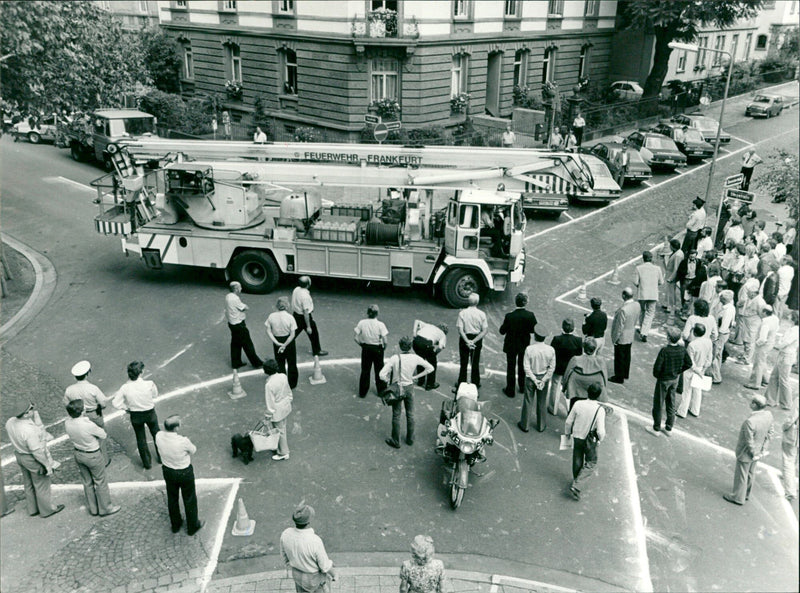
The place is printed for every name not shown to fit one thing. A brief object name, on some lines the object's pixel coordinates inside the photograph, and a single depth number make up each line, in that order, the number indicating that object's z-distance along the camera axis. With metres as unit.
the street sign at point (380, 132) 19.27
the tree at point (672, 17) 33.06
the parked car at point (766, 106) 39.34
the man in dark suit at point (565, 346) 10.77
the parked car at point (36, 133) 30.70
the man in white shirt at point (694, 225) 16.64
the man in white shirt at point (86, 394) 9.23
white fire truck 15.14
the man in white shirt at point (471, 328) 11.41
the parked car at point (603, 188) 22.97
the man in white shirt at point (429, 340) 11.18
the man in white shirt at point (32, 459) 8.39
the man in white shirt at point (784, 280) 13.43
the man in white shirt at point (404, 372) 9.99
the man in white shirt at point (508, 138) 27.50
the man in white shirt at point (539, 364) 10.34
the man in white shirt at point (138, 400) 9.38
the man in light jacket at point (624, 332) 11.97
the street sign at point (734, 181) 16.47
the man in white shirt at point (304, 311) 12.20
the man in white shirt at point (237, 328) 11.91
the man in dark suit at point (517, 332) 11.27
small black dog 9.92
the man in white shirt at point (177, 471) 8.05
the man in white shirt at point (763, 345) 11.84
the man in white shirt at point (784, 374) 11.23
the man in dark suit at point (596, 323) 11.52
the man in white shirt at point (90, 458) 8.30
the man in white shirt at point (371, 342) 11.12
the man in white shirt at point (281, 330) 11.26
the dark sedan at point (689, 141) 28.69
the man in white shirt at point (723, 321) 12.16
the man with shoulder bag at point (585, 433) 8.98
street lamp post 19.50
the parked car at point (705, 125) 30.77
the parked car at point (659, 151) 26.89
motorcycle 8.91
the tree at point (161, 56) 35.78
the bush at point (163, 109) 32.00
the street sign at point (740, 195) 15.17
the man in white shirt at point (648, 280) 13.52
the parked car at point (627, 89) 39.88
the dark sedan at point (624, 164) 24.89
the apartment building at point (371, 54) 28.78
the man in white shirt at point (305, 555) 6.66
